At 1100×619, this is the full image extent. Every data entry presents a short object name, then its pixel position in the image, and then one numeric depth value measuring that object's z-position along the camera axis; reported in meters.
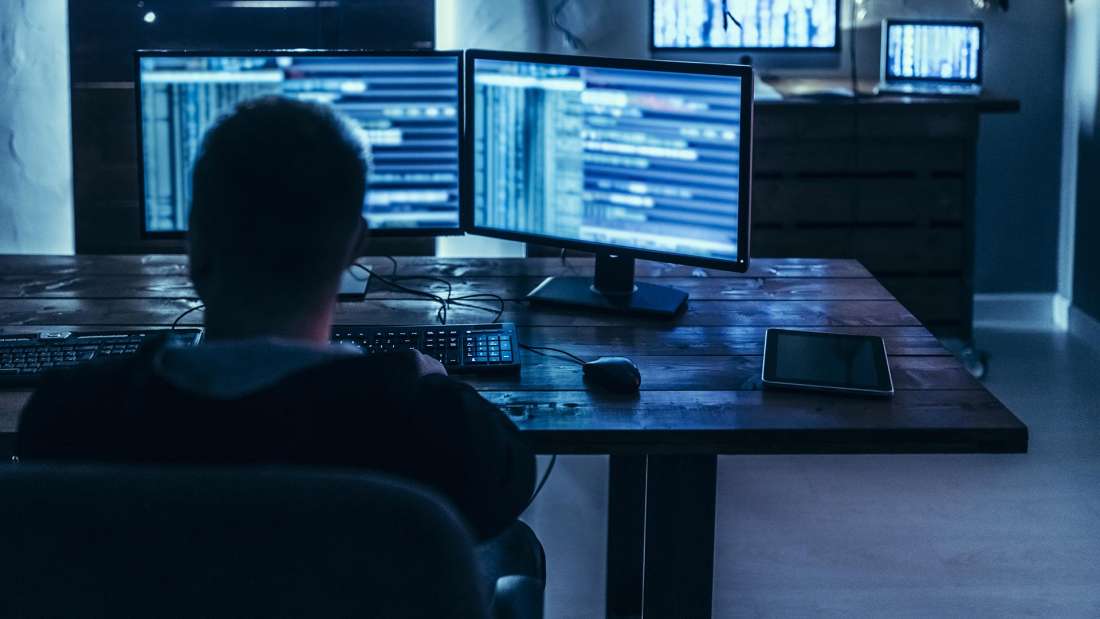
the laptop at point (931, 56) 4.27
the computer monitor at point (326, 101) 2.26
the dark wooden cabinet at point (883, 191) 4.12
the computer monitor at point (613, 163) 2.09
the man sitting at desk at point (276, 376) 1.05
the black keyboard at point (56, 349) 1.80
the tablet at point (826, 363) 1.78
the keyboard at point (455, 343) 1.86
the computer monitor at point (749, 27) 4.29
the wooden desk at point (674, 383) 1.64
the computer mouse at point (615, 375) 1.77
